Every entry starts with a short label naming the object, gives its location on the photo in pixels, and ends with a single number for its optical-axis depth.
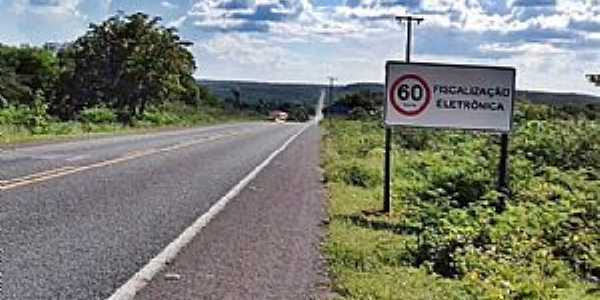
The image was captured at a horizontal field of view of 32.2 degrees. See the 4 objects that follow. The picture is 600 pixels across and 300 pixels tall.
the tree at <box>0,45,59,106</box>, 76.44
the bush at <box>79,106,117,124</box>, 58.84
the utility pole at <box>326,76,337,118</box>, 162.40
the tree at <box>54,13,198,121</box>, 70.94
